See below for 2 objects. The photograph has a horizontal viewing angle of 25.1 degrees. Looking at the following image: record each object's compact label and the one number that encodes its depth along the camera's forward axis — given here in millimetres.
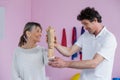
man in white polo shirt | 1805
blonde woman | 2092
